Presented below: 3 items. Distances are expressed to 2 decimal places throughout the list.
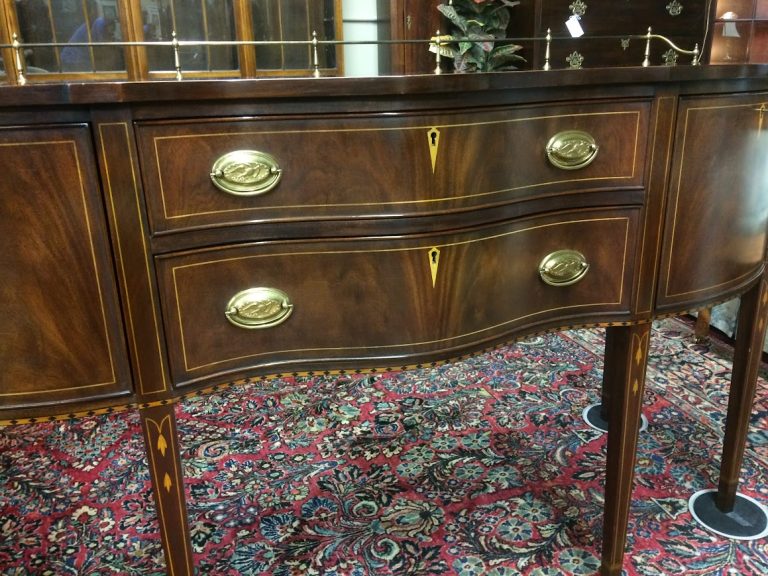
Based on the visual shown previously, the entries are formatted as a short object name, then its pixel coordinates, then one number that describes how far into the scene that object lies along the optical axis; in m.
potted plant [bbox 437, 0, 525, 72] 2.29
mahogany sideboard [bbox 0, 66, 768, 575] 0.73
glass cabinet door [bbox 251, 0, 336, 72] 2.27
